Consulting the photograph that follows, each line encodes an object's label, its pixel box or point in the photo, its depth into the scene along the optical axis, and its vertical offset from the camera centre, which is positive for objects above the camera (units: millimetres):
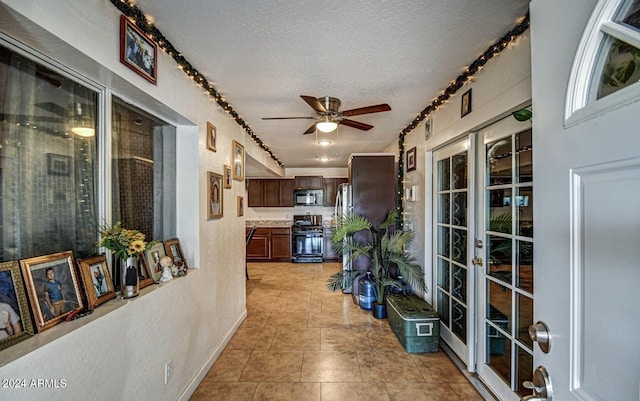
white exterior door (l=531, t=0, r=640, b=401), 531 -2
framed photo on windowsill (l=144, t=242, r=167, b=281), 1838 -379
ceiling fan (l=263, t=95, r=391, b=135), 2518 +773
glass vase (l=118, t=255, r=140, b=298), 1523 -401
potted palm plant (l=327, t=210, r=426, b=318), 3225 -706
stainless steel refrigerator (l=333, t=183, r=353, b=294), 4402 -83
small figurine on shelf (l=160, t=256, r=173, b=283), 1904 -454
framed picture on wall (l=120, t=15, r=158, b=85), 1460 +793
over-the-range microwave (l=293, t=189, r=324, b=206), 7473 +77
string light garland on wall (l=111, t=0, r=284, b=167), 1462 +939
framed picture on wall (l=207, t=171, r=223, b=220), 2457 +37
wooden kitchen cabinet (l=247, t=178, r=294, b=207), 7473 +205
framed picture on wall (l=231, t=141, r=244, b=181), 3228 +439
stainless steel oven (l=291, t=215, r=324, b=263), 7078 -1083
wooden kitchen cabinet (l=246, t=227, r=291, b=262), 7078 -1106
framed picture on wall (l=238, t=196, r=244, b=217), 3420 -79
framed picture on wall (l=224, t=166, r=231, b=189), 2895 +224
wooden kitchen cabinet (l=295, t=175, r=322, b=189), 7457 +431
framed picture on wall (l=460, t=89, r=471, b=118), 2258 +739
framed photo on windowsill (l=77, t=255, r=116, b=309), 1337 -383
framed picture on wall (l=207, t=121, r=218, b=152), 2486 +545
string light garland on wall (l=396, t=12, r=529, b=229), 1663 +920
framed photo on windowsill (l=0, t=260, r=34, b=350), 1020 -385
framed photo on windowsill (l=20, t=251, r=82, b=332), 1112 -355
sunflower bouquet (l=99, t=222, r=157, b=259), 1465 -212
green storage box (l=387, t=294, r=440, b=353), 2721 -1225
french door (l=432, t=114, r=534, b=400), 1819 -406
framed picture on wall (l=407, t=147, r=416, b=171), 3528 +491
